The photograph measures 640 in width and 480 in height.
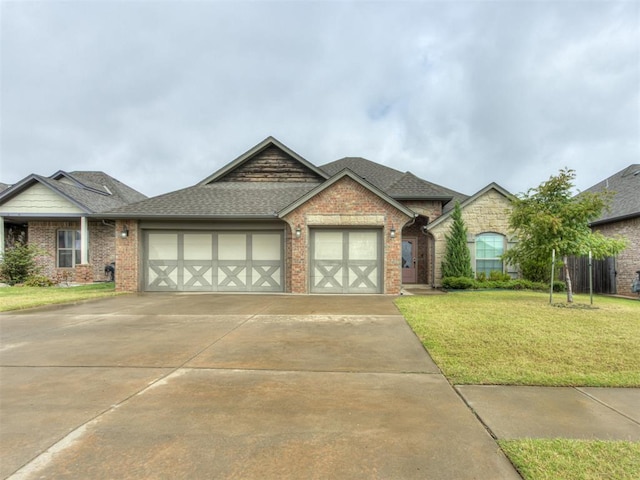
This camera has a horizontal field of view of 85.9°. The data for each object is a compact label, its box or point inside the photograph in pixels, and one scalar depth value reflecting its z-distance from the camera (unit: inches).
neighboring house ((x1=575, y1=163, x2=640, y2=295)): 524.7
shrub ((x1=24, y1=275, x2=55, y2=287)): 610.5
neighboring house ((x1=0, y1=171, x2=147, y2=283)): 638.5
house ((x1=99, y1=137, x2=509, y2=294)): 496.1
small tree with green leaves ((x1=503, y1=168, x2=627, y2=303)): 371.2
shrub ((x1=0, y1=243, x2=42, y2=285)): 609.9
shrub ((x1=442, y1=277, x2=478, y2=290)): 536.4
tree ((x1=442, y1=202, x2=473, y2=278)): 571.2
